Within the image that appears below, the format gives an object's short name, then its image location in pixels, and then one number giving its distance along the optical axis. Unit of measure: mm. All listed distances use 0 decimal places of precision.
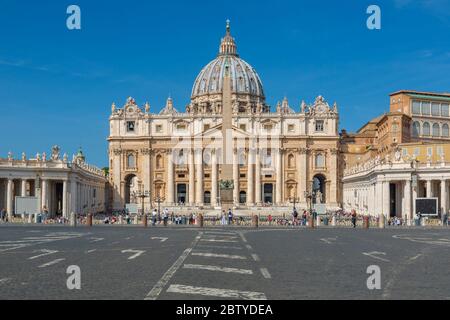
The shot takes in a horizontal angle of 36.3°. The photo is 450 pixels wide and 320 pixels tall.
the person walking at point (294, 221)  63750
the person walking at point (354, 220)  57812
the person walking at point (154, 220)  61969
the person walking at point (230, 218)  63128
